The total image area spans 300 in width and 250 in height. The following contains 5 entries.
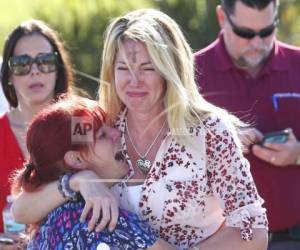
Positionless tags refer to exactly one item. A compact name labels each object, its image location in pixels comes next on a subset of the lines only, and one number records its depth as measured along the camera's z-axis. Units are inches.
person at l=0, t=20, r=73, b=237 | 304.0
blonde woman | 224.8
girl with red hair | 212.8
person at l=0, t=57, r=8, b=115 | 334.3
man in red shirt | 297.3
